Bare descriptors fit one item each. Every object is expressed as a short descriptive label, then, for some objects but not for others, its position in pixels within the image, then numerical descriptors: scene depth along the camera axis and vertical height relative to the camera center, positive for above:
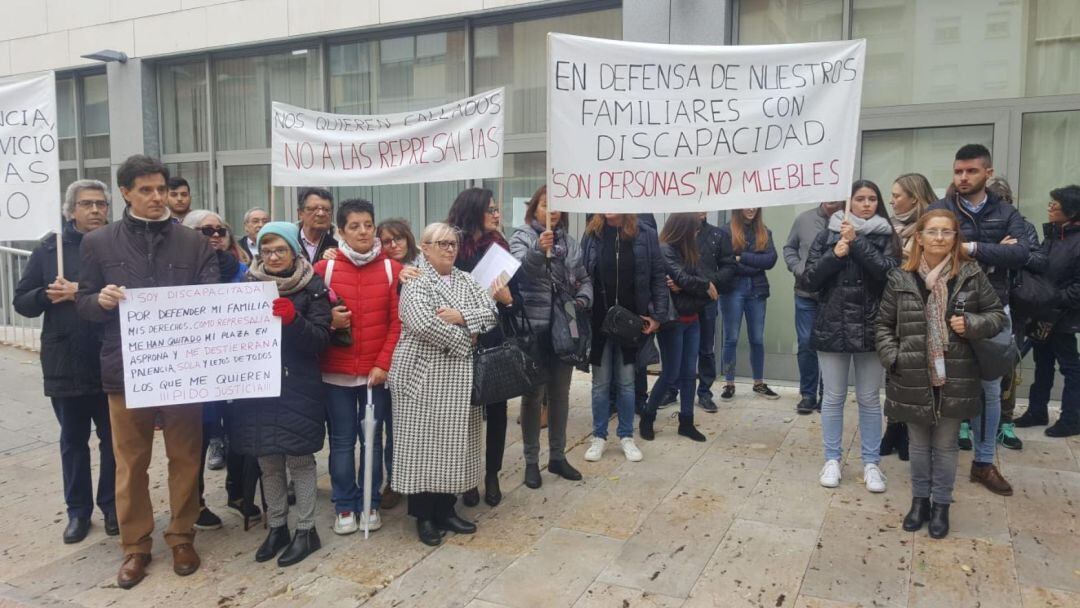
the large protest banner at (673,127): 4.94 +0.72
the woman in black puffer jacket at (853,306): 4.86 -0.41
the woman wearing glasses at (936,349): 4.31 -0.60
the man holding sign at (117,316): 4.04 -0.40
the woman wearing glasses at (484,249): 4.93 -0.06
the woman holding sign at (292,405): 4.18 -0.90
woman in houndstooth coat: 4.40 -0.83
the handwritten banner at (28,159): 4.74 +0.47
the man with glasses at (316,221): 5.10 +0.11
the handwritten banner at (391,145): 5.47 +0.69
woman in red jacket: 4.46 -0.54
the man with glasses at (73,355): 4.50 -0.67
